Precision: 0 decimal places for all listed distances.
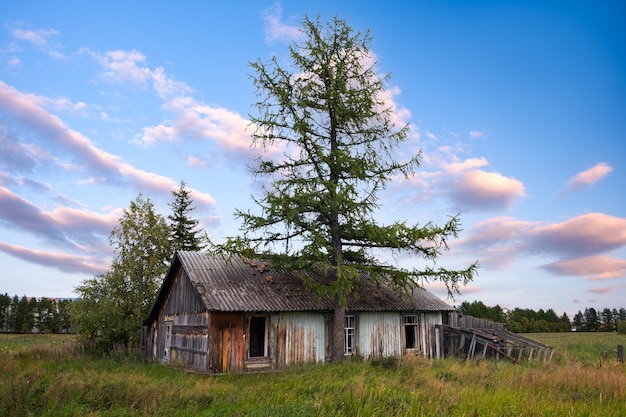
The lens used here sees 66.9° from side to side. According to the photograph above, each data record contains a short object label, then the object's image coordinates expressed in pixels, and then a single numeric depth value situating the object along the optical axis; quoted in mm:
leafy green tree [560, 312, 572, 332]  95575
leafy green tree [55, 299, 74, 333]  77875
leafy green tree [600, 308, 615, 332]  127219
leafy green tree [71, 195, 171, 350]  28984
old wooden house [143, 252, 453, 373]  19516
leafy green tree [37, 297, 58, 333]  80938
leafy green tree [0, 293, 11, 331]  81625
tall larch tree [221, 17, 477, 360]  19203
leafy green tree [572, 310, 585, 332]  114750
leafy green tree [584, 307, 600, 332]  113369
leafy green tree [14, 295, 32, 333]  80062
